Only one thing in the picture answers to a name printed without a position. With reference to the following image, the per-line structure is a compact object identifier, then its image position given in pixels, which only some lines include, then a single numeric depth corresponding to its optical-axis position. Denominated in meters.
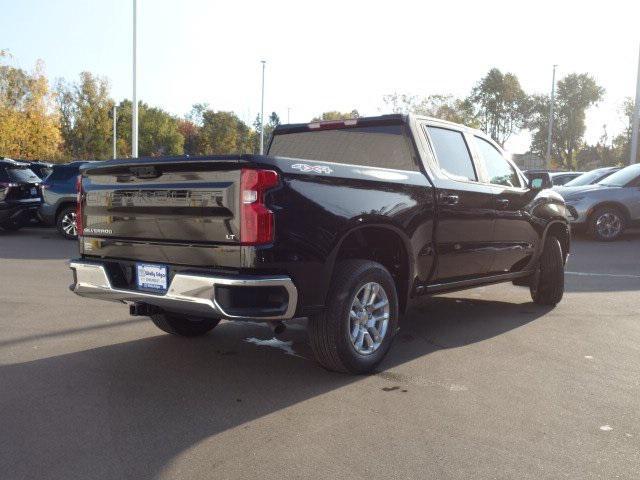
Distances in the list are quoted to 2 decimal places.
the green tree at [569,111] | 65.38
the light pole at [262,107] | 42.45
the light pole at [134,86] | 25.91
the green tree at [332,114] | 64.38
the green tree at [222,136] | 58.69
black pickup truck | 3.86
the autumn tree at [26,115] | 42.59
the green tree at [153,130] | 90.03
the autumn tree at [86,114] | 59.81
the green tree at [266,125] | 67.41
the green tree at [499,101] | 65.69
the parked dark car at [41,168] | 15.10
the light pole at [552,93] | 52.33
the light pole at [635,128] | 24.37
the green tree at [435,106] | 52.25
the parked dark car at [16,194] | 13.98
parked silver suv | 13.85
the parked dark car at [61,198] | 13.49
